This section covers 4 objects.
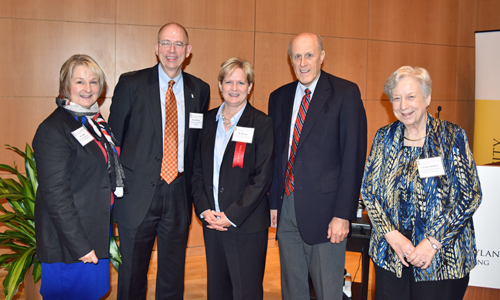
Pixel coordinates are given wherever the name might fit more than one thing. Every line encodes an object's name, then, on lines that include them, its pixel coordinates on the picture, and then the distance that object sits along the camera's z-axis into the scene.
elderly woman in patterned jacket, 1.87
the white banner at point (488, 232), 2.61
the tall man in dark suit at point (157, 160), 2.45
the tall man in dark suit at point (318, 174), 2.22
